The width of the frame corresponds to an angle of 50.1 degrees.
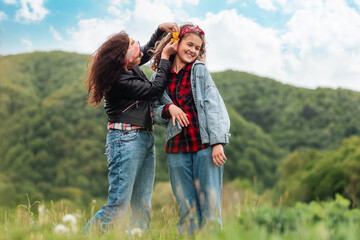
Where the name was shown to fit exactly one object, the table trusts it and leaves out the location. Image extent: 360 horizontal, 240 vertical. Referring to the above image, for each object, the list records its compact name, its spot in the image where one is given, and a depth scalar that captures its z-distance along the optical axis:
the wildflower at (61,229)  2.37
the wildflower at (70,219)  2.39
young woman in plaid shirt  3.35
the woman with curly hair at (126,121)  3.40
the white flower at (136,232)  2.84
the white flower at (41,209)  2.65
